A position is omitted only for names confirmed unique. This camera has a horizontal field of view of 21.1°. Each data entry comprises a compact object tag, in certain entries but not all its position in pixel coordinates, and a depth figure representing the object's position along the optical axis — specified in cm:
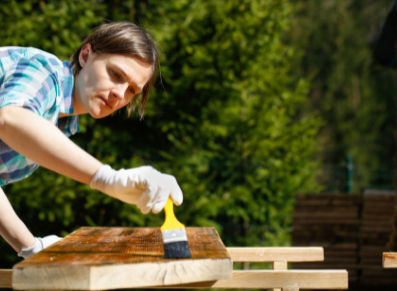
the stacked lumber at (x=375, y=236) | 543
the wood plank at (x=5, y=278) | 220
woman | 200
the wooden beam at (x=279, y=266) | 246
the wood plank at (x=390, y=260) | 229
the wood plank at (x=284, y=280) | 210
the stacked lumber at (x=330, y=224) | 560
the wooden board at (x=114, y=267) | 192
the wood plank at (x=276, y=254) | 242
